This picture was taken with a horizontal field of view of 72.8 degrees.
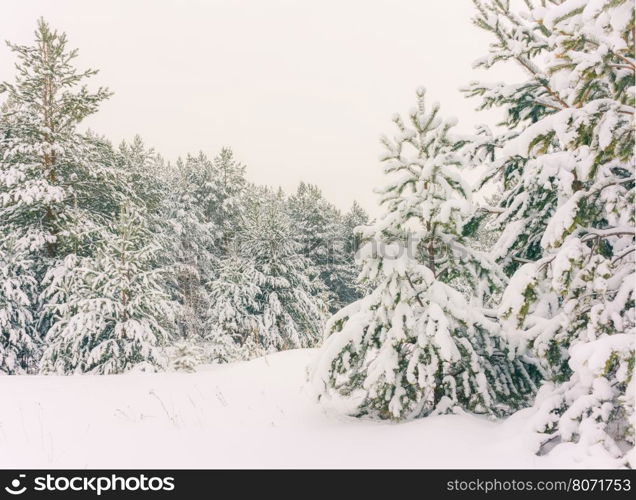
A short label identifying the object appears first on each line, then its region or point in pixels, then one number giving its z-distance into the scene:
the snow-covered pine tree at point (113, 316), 10.66
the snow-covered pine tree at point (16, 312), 12.23
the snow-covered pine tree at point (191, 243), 29.06
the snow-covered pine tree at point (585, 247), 3.44
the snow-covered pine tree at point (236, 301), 22.31
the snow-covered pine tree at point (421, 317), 4.60
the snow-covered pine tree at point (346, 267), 33.94
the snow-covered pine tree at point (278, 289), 23.45
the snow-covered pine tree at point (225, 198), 34.19
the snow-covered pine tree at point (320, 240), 33.09
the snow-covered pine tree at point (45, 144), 12.90
